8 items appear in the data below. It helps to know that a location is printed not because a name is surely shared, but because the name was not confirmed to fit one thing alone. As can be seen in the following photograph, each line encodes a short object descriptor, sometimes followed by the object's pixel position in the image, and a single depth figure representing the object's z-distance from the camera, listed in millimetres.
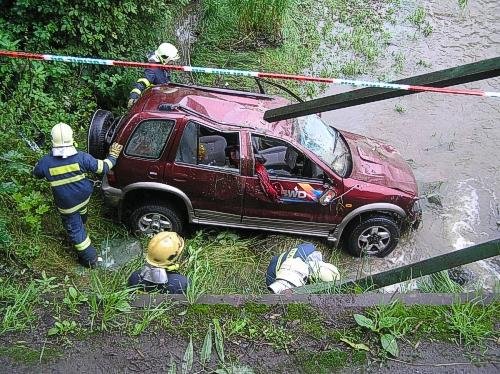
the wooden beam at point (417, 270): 3125
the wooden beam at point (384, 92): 3287
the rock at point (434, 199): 7418
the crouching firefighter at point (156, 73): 6883
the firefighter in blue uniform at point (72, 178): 5262
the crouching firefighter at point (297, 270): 4160
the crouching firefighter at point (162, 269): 4113
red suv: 5898
